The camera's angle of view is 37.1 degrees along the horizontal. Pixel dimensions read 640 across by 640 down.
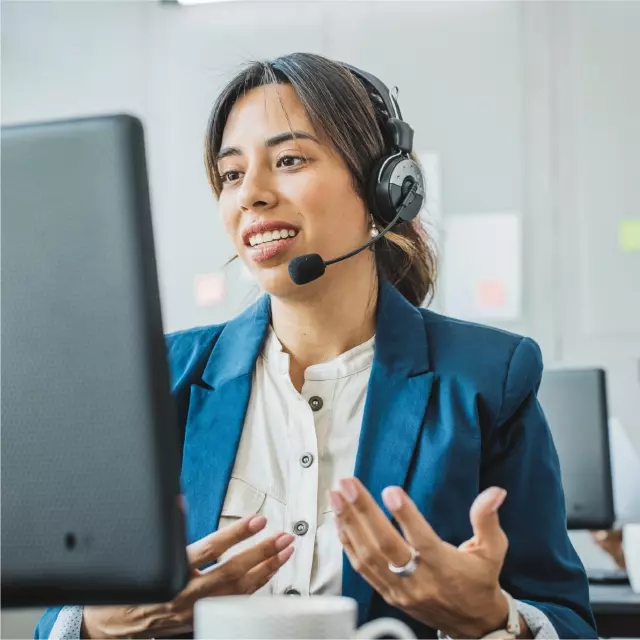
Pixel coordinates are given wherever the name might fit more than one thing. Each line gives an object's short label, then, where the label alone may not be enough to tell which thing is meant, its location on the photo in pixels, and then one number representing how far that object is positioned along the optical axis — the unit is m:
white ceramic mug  0.63
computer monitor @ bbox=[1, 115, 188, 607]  0.61
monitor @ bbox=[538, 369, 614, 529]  1.95
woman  1.15
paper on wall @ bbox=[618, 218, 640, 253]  3.29
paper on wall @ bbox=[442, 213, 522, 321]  3.34
